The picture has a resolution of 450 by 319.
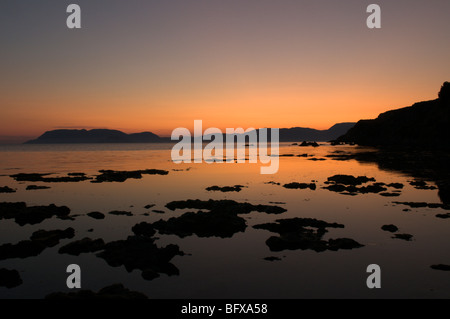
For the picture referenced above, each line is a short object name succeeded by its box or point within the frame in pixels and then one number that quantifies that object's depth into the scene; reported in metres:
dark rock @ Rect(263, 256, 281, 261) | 13.52
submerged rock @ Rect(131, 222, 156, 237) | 17.10
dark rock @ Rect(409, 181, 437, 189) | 30.88
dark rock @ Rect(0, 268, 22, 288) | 11.05
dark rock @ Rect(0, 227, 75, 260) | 13.99
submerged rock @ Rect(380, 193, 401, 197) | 27.69
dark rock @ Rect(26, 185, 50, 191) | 33.41
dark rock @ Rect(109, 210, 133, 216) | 21.93
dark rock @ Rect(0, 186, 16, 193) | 31.61
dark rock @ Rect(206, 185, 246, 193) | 32.22
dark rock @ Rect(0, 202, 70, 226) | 19.94
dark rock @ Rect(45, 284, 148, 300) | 9.37
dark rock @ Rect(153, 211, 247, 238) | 17.50
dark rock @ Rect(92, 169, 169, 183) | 39.84
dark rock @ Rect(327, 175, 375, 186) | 34.88
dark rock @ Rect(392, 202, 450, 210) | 22.91
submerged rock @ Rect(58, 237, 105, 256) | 14.27
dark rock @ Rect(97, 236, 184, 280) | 12.35
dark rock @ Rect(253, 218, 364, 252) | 14.75
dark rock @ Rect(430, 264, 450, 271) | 12.21
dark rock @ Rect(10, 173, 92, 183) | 39.44
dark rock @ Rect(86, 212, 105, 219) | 20.92
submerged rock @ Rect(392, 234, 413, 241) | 16.02
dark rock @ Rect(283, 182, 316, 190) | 32.78
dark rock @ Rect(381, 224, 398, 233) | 17.31
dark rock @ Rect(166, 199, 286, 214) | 22.09
